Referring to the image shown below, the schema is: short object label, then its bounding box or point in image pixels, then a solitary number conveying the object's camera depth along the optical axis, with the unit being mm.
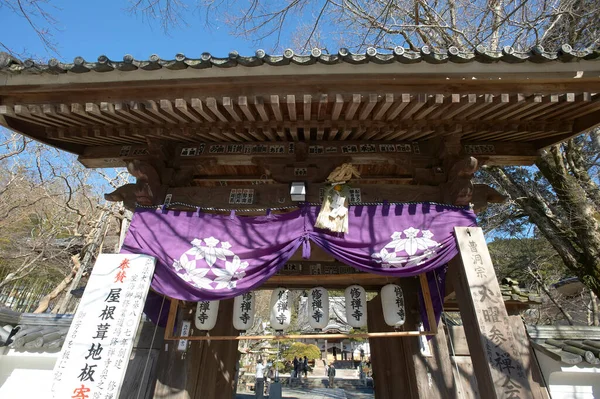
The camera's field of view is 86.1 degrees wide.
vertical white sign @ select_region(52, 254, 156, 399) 3332
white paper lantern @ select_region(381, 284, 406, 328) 5172
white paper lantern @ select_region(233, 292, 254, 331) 5238
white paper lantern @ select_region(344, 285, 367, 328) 5285
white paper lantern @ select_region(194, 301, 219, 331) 5113
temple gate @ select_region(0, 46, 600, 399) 3525
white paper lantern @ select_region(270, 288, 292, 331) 5059
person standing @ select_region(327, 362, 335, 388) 21973
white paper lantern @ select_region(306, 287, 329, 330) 5156
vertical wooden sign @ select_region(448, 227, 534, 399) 3094
